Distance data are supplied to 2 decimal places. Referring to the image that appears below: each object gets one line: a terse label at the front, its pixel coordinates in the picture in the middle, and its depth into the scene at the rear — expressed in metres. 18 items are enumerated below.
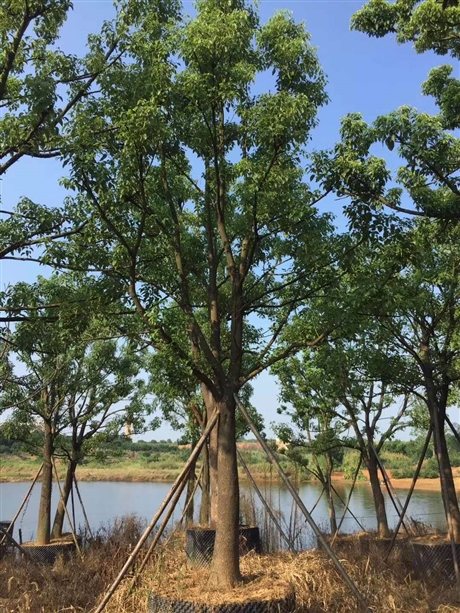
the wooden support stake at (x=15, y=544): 7.56
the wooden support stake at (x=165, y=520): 5.07
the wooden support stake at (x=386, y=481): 9.31
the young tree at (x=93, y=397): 11.59
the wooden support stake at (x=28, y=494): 9.85
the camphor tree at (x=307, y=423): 13.28
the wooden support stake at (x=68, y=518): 8.59
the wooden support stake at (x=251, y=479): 6.48
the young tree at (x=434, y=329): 7.98
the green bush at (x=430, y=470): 32.86
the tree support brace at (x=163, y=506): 4.70
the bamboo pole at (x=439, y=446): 7.81
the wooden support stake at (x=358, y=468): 12.20
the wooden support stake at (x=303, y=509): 4.79
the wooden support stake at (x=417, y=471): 8.05
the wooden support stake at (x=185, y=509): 7.27
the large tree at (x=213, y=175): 5.05
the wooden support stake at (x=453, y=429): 8.88
